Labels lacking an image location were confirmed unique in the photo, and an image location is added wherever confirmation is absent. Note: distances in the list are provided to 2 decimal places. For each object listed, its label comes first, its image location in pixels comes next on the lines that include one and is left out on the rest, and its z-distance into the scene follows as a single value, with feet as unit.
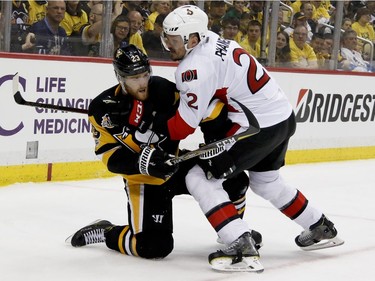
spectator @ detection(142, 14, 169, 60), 45.06
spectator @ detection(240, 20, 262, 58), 51.21
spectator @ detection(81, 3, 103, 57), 42.78
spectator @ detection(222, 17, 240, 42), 49.49
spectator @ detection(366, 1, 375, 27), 59.83
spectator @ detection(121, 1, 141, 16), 44.34
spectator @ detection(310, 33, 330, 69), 55.16
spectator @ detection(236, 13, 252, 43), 50.72
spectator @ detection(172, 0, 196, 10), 46.57
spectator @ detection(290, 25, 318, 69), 53.42
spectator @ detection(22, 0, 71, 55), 40.14
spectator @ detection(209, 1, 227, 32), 48.49
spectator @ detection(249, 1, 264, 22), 51.57
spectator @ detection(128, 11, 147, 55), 44.65
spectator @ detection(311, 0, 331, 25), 55.16
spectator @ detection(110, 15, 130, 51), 43.96
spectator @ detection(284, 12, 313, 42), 53.72
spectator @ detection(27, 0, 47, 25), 40.22
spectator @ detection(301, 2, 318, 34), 54.75
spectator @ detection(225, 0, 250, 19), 50.11
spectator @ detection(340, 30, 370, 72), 57.21
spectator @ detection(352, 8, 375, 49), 58.80
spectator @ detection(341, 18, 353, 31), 57.16
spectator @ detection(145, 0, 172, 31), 45.16
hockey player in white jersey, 24.03
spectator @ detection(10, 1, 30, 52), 39.40
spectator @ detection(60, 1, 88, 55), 41.70
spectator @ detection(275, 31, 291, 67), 52.37
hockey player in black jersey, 24.44
